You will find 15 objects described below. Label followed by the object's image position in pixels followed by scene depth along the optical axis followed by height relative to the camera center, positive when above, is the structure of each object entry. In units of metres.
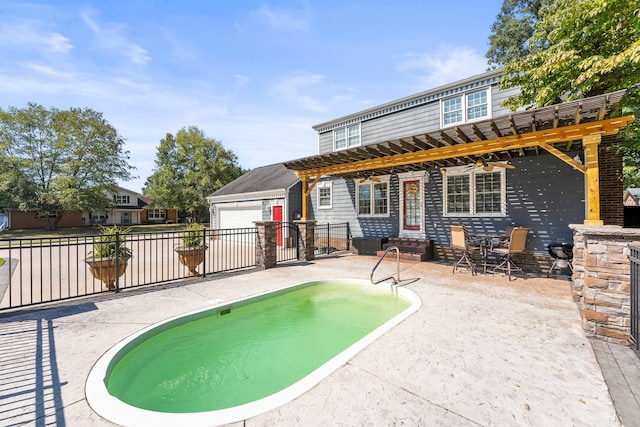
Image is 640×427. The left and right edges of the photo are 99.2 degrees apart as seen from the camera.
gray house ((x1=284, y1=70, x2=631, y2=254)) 6.00 +1.50
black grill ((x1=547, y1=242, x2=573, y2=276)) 7.04 -1.13
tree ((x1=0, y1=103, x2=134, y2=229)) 25.06 +5.47
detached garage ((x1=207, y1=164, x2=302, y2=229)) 14.61 +0.90
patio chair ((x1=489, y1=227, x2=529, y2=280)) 6.93 -0.86
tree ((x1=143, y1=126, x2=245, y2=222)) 31.53 +5.26
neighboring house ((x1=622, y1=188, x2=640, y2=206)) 21.17 +1.31
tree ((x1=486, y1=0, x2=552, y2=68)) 18.75 +12.89
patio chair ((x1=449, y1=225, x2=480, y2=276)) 7.54 -0.81
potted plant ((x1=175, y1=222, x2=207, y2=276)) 7.16 -0.88
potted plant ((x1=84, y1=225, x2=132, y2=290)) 5.75 -0.92
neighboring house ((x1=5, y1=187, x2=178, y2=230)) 30.59 -0.13
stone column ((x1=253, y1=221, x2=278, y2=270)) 8.45 -0.99
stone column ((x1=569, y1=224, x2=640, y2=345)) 3.46 -0.93
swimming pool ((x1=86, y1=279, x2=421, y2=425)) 2.51 -1.93
